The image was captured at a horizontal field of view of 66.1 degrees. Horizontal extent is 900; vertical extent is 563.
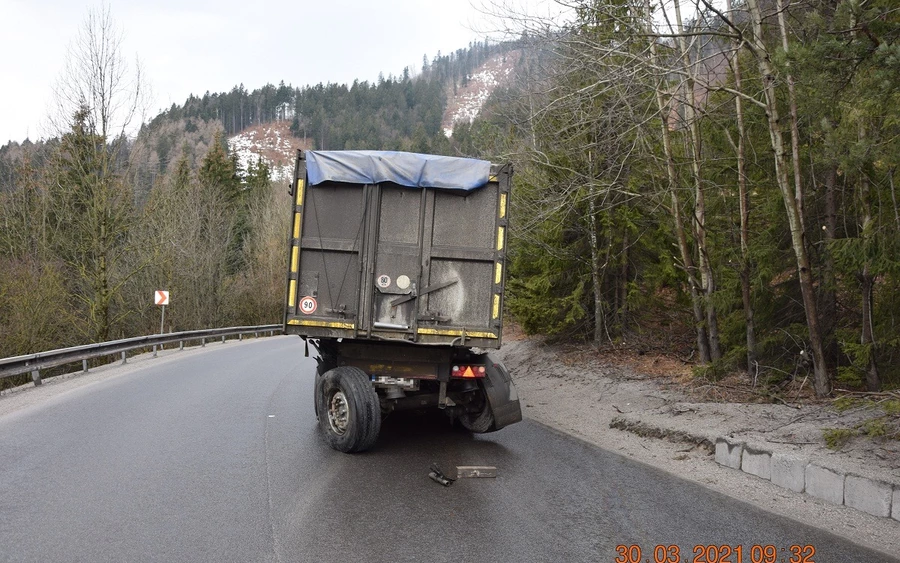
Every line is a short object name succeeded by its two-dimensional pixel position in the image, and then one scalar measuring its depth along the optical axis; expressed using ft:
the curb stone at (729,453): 24.06
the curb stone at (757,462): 22.59
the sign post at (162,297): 90.38
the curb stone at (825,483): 19.83
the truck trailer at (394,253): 26.37
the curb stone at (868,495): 18.43
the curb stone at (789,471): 21.17
